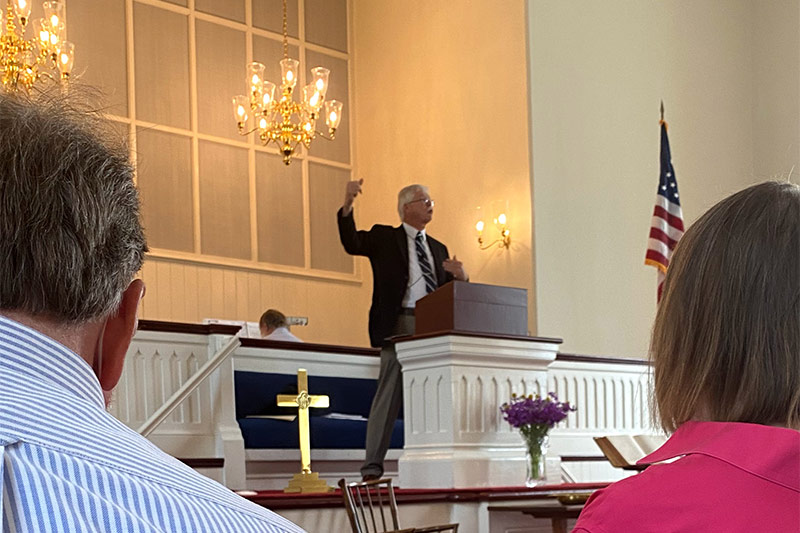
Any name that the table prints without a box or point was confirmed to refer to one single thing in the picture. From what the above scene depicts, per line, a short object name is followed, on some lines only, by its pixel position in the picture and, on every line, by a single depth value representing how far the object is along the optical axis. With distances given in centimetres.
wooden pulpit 619
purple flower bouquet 593
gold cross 597
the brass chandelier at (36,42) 786
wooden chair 438
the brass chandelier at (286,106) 976
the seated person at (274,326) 895
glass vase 598
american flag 886
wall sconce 1075
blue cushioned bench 764
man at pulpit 706
